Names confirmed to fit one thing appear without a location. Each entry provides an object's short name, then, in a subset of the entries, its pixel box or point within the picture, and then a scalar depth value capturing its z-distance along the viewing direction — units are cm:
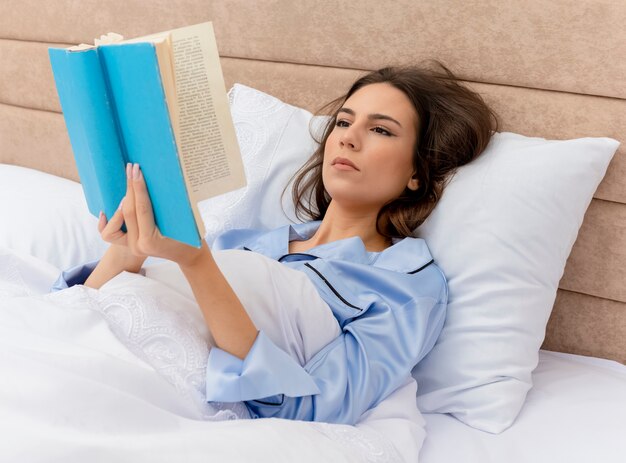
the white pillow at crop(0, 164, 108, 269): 168
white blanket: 90
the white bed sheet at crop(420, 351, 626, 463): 122
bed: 97
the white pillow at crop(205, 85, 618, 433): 135
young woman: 110
